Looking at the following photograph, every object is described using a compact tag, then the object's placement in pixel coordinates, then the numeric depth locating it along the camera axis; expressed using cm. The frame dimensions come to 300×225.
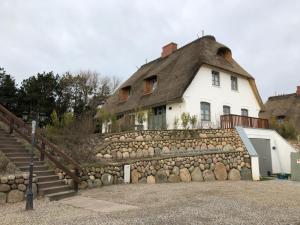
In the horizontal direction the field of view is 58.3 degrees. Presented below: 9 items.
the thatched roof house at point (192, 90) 1739
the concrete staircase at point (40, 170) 814
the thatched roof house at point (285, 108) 2848
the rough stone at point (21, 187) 770
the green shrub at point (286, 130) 1945
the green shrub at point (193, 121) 1572
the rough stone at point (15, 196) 748
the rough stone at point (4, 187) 740
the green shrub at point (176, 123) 1598
